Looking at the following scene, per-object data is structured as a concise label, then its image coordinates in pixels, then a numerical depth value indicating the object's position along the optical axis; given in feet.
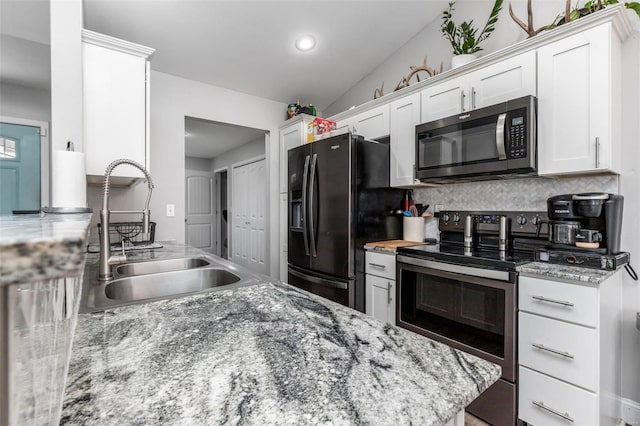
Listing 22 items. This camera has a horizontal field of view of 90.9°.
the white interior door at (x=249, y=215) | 16.61
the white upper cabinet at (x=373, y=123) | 9.13
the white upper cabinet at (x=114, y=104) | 6.09
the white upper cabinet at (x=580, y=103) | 5.35
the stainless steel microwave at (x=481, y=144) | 5.96
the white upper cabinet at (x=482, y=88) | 6.35
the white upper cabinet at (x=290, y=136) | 11.23
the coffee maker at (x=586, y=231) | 5.22
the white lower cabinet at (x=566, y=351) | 4.64
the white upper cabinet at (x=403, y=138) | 8.34
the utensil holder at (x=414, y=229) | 8.89
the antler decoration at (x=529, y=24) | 6.55
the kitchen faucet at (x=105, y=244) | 4.10
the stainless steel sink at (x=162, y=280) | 3.98
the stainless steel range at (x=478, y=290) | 5.44
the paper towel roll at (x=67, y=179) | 4.80
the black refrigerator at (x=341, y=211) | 8.13
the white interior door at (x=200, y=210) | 21.29
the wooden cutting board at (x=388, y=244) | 7.58
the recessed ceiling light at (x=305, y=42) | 9.48
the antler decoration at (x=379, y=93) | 9.93
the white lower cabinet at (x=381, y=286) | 7.45
